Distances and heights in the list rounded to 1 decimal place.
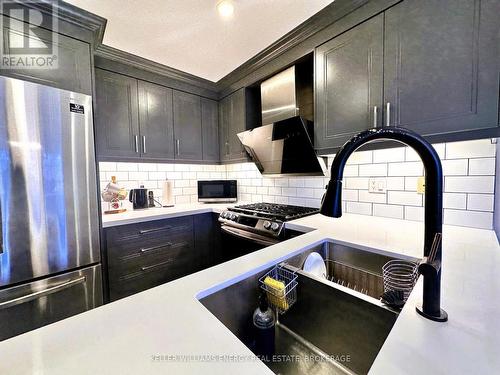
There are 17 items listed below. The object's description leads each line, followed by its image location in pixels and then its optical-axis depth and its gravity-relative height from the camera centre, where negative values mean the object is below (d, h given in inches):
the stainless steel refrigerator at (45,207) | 42.5 -5.4
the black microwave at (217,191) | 95.2 -5.4
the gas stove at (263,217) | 56.2 -11.6
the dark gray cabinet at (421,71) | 34.5 +20.8
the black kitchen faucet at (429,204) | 16.7 -2.4
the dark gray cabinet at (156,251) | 60.9 -23.7
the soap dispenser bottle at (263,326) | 26.7 -19.2
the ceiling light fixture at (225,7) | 46.8 +39.6
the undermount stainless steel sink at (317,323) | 23.5 -18.8
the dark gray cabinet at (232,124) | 85.3 +24.0
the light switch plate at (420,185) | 49.9 -2.4
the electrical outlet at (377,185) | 56.4 -2.5
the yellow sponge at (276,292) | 25.2 -14.2
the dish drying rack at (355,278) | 35.7 -18.6
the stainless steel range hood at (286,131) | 62.7 +15.2
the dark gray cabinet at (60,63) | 44.8 +29.7
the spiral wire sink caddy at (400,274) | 28.4 -15.1
